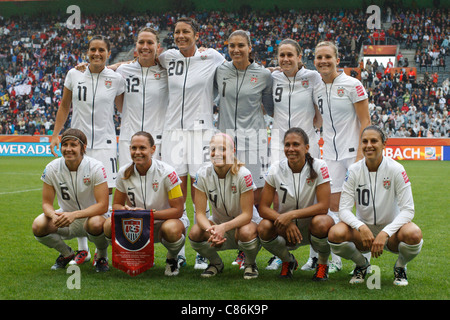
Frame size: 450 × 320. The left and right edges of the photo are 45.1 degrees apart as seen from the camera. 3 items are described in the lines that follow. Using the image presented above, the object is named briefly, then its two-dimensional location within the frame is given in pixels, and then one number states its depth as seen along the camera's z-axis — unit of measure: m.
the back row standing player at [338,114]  4.96
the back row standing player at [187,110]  5.28
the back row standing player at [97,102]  5.44
